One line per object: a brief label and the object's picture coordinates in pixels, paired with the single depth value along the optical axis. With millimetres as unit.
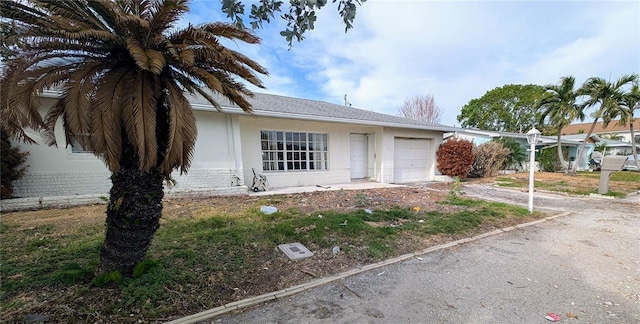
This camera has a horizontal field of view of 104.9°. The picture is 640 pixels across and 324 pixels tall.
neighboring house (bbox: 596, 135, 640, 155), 26359
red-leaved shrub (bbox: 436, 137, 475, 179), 12375
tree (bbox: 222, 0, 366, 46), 2025
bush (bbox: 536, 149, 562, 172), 19250
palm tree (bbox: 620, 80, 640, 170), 14367
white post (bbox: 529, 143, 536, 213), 6473
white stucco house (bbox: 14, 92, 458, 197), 6910
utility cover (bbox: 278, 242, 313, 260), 3683
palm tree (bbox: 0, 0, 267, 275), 2379
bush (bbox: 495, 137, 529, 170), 16219
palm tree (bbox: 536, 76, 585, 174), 15373
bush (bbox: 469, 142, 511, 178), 14875
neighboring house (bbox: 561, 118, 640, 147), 37594
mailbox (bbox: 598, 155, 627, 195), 8617
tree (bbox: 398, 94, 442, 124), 29395
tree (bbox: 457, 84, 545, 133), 29594
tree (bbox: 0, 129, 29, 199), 6012
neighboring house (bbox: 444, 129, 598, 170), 17562
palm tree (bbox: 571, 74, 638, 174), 14375
